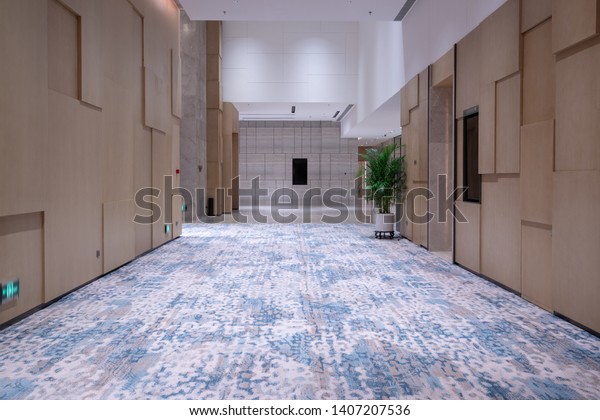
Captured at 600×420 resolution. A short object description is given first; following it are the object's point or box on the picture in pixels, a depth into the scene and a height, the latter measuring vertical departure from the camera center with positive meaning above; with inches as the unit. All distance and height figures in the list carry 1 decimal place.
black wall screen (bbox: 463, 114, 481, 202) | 289.0 +21.0
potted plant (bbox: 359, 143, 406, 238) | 449.7 +13.7
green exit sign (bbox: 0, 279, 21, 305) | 174.9 -32.1
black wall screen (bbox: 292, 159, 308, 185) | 1095.6 +50.8
